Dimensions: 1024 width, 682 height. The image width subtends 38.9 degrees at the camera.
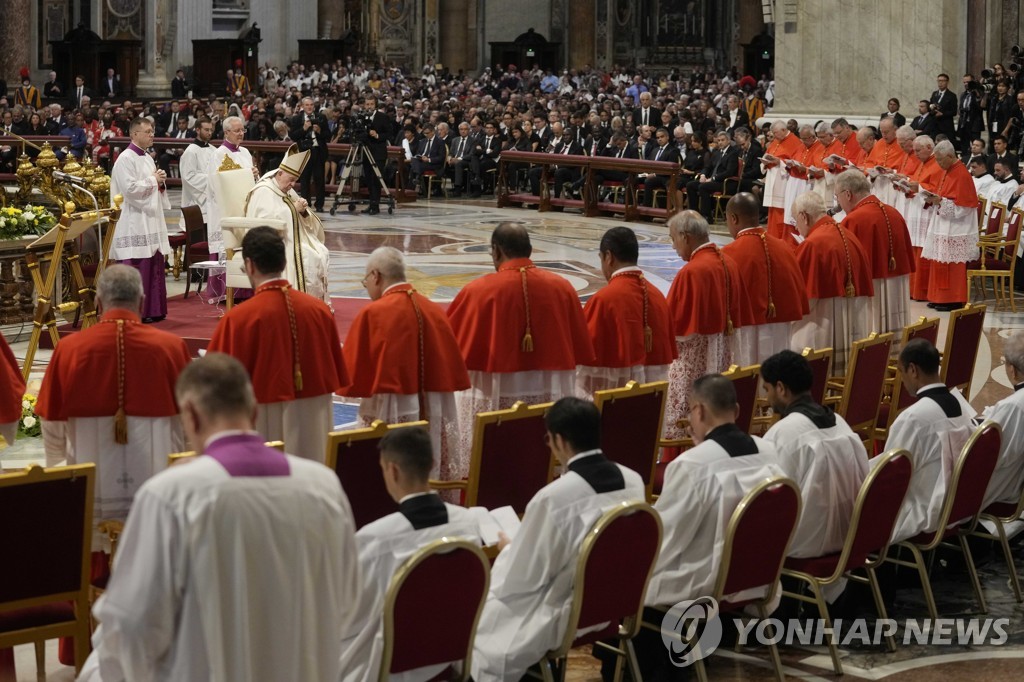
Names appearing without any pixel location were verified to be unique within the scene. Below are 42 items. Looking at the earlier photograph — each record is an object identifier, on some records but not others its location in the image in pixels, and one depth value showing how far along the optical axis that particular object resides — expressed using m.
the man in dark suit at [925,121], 17.73
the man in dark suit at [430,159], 21.84
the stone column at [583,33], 39.06
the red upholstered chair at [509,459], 5.46
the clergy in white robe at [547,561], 4.47
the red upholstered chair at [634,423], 5.85
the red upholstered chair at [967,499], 5.70
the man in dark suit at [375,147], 19.80
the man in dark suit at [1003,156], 14.74
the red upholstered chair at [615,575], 4.39
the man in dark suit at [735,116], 23.80
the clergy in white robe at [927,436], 5.87
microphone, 11.16
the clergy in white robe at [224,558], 3.35
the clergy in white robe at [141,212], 11.37
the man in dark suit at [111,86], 31.05
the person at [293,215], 10.38
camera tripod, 19.61
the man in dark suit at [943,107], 17.89
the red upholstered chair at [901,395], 7.51
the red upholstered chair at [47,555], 4.41
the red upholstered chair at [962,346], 7.85
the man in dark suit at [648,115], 23.26
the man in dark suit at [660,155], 19.09
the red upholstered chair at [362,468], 5.04
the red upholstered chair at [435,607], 3.98
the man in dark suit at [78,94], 29.66
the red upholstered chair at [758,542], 4.78
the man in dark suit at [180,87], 30.89
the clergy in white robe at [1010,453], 6.29
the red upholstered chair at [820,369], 6.98
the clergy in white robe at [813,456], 5.43
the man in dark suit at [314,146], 19.42
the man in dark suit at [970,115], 18.97
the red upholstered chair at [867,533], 5.23
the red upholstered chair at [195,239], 12.78
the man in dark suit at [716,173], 18.17
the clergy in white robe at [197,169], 13.64
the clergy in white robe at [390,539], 4.11
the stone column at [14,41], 29.66
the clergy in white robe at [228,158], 12.34
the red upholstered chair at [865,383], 7.11
